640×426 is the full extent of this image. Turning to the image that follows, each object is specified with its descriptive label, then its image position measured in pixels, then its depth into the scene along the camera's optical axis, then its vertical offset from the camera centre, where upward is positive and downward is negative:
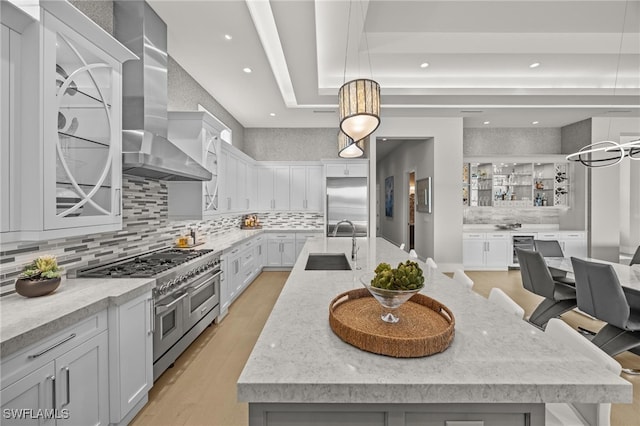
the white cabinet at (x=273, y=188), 6.02 +0.51
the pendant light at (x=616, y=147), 2.85 +1.14
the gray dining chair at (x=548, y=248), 3.92 -0.53
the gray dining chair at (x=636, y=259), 3.47 -0.61
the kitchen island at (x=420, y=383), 0.79 -0.50
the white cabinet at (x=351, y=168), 5.61 +0.89
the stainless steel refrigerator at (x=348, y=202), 5.59 +0.19
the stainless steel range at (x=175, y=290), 2.04 -0.70
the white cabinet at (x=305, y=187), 6.02 +0.53
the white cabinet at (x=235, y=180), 4.03 +0.54
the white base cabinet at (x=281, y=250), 5.73 -0.81
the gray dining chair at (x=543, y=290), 2.96 -0.89
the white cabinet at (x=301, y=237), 5.72 -0.54
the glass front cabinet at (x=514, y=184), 5.97 +0.60
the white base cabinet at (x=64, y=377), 1.13 -0.78
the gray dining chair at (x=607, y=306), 2.19 -0.80
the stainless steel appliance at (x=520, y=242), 5.64 -0.64
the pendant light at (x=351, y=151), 2.88 +0.65
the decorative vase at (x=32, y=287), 1.50 -0.42
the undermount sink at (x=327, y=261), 2.75 -0.53
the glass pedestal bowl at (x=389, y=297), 1.06 -0.34
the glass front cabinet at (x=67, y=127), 1.40 +0.49
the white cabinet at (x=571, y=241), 5.65 -0.61
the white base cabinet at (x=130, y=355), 1.62 -0.92
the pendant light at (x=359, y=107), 1.93 +0.74
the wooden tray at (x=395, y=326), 0.93 -0.46
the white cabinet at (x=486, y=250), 5.70 -0.81
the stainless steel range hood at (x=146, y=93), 2.17 +1.04
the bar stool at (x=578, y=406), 1.02 -0.75
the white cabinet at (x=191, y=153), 3.15 +0.69
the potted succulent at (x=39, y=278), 1.50 -0.38
